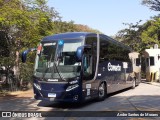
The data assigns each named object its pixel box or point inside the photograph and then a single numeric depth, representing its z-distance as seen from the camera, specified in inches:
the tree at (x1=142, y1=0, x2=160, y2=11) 1391.7
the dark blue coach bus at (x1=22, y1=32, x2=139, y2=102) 533.0
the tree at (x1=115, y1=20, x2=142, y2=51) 1648.1
